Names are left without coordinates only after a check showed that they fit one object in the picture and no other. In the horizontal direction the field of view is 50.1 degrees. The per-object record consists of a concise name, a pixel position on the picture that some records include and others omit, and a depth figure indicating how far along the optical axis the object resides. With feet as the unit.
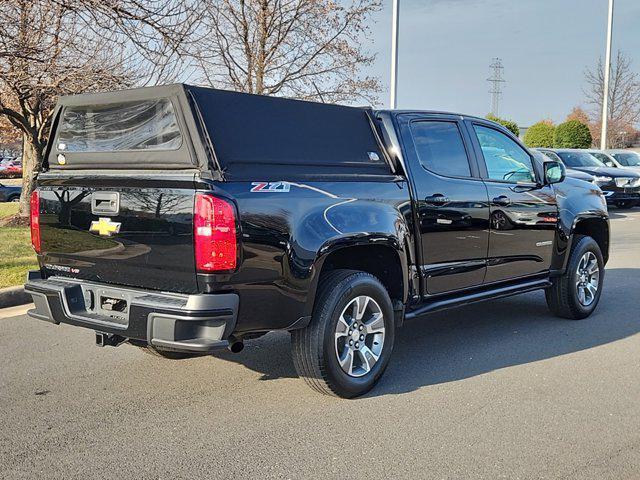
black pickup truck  12.44
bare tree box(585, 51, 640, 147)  127.03
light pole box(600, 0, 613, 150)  98.58
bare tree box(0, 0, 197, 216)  29.84
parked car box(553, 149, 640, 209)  64.64
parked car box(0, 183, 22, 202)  83.76
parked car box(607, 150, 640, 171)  73.67
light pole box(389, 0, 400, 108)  53.62
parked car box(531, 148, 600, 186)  60.61
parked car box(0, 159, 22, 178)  151.43
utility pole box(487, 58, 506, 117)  258.00
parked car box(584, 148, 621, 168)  71.30
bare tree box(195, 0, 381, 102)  45.47
